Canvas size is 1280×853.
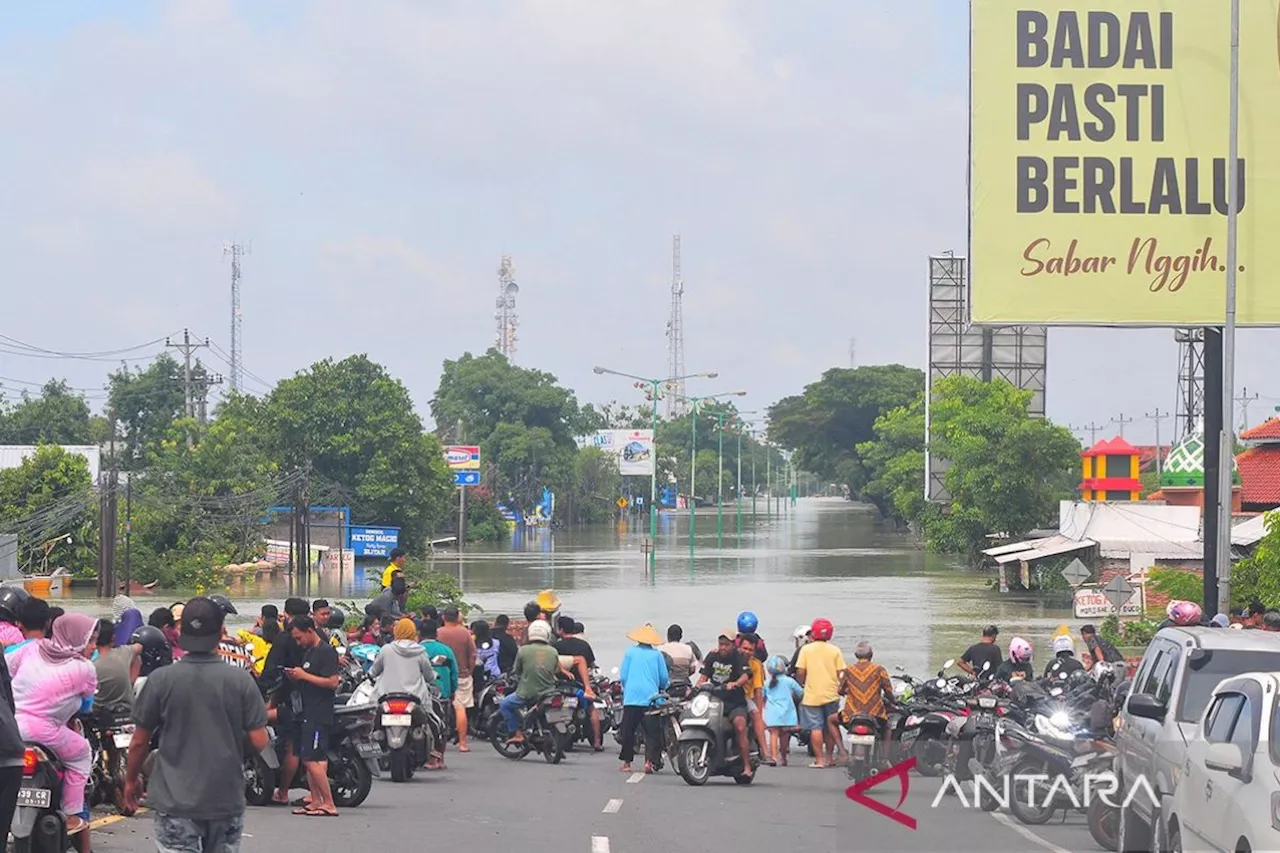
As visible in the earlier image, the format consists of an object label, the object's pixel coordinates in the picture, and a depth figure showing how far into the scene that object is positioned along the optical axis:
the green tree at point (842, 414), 136.50
